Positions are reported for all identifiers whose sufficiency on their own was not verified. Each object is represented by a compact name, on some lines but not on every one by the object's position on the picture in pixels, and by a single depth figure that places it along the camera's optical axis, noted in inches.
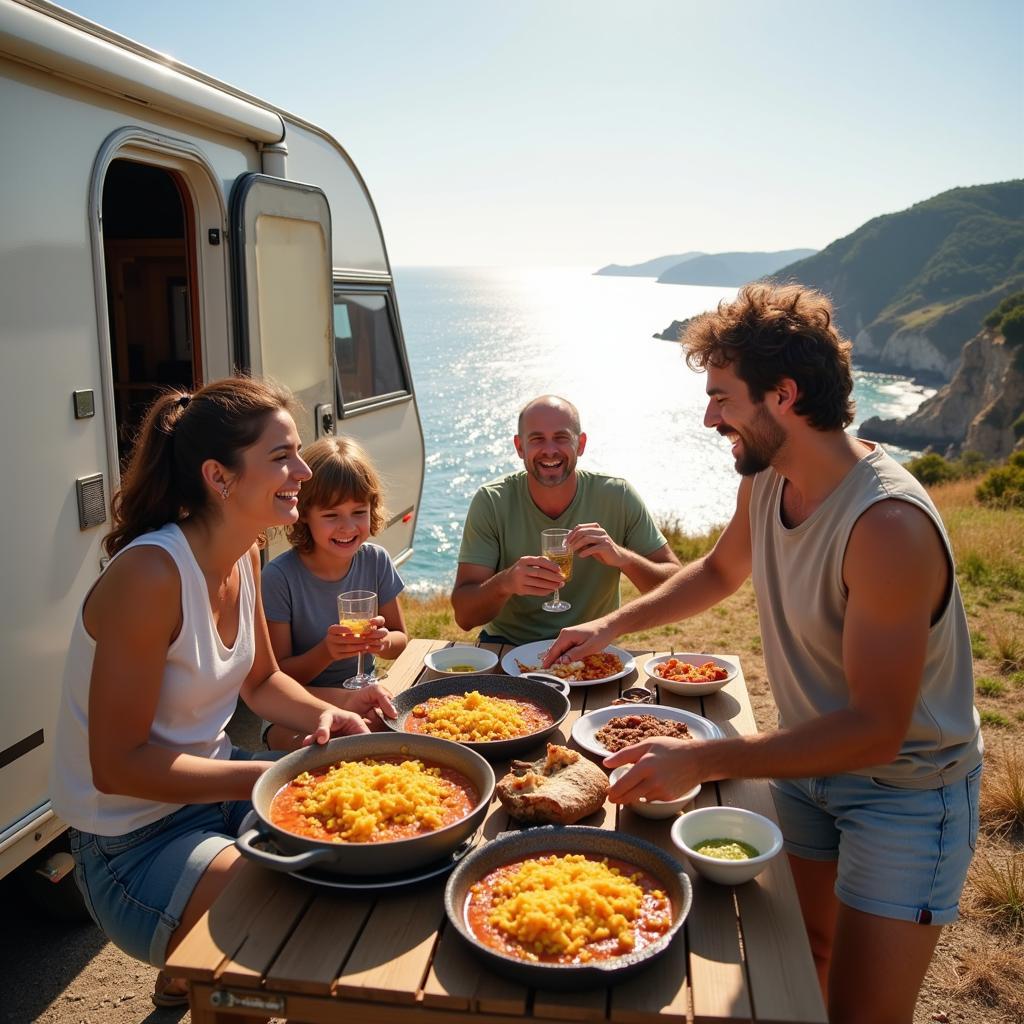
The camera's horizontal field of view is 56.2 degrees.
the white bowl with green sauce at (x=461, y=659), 115.8
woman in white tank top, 82.3
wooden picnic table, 58.1
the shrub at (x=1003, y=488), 458.9
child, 122.3
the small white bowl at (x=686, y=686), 107.7
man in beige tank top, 79.6
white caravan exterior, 113.0
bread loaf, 76.5
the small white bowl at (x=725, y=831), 70.2
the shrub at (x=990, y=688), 209.9
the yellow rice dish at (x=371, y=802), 70.2
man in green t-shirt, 145.0
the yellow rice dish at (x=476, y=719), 90.4
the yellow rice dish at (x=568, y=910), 60.2
